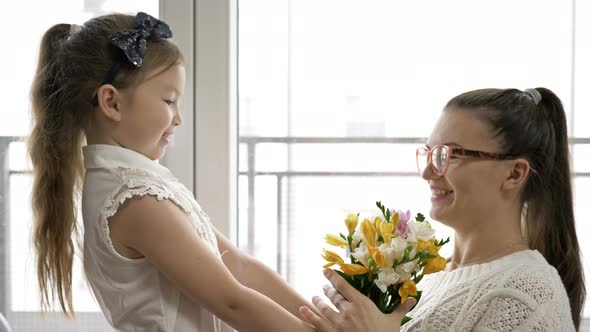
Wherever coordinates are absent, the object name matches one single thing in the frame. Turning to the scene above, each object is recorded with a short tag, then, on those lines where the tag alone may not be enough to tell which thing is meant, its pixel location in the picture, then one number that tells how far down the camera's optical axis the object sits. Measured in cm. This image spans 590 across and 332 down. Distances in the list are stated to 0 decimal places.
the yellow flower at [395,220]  144
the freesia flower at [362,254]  142
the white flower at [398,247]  138
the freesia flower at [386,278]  139
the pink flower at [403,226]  143
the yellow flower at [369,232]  143
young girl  146
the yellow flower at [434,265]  143
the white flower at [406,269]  139
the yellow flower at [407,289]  141
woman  155
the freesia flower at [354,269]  143
